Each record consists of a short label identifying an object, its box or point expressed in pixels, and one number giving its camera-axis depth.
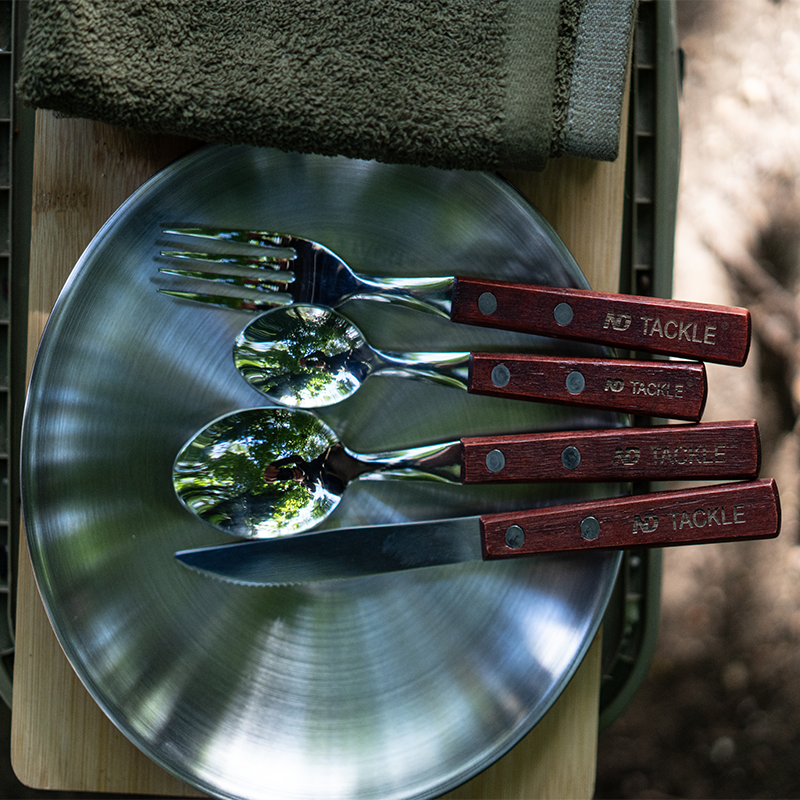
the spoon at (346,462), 0.37
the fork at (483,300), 0.36
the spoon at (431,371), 0.36
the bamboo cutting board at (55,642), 0.39
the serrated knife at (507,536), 0.37
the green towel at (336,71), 0.33
